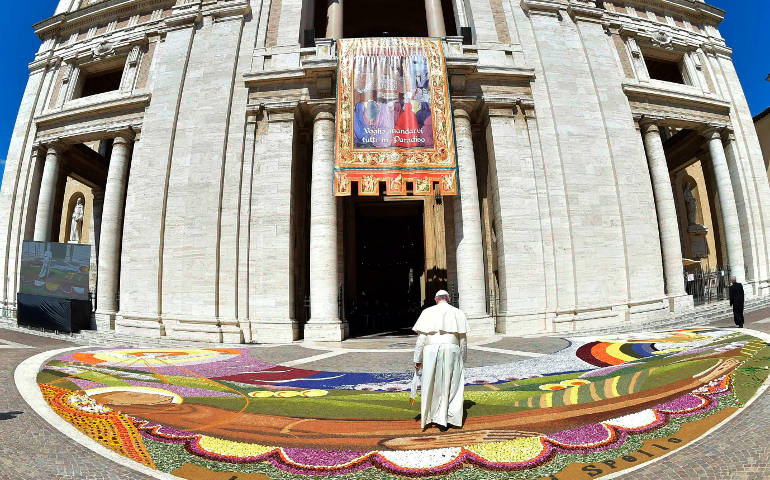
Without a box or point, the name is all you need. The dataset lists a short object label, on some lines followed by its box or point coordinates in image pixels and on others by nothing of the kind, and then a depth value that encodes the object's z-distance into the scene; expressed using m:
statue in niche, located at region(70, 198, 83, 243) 26.08
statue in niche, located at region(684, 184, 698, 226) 26.08
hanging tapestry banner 14.14
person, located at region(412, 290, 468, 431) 4.24
